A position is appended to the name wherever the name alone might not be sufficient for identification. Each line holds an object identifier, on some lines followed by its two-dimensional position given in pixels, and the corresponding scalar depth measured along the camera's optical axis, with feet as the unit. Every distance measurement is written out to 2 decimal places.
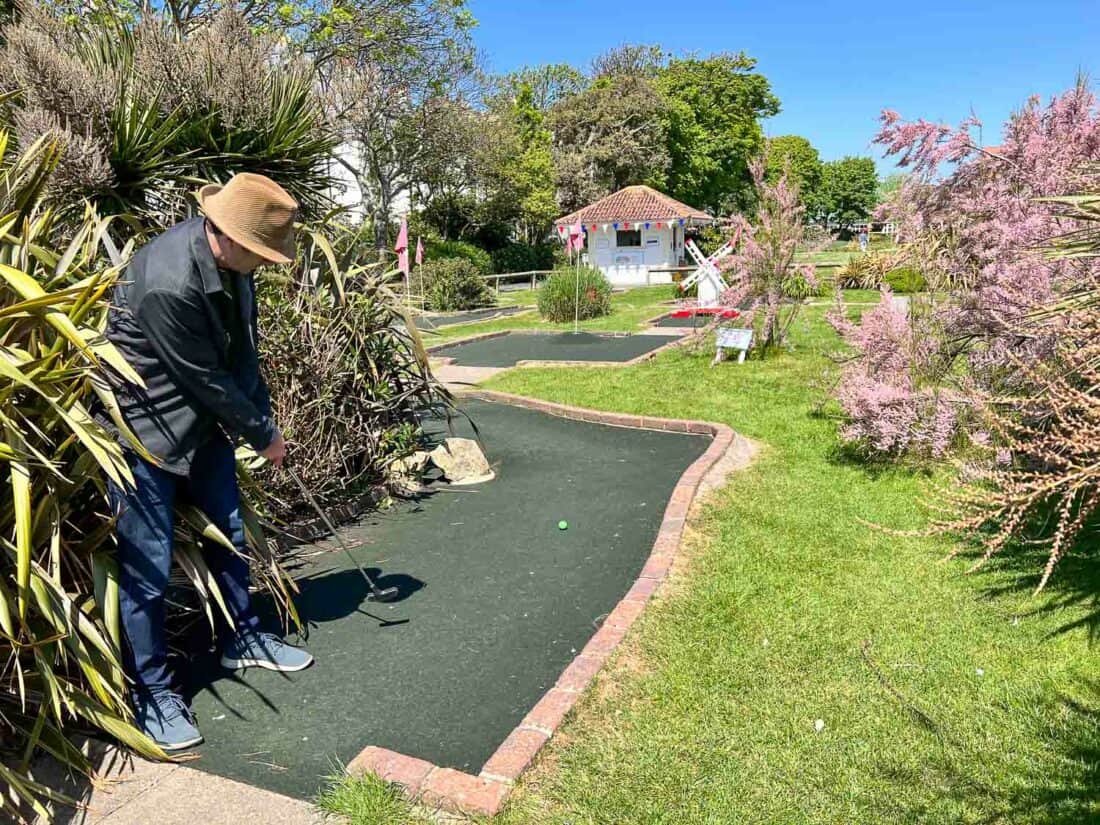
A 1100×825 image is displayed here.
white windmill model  39.29
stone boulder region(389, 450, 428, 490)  19.61
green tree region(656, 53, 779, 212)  151.23
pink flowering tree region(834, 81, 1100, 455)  17.12
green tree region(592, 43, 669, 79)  151.33
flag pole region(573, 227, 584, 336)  55.05
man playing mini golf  9.38
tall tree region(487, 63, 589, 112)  157.28
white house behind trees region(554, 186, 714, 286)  108.68
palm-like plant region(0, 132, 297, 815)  8.14
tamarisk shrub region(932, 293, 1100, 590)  10.21
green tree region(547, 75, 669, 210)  126.52
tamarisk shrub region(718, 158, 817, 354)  34.47
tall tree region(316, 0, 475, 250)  62.08
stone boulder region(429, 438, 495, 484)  20.67
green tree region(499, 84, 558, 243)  107.86
